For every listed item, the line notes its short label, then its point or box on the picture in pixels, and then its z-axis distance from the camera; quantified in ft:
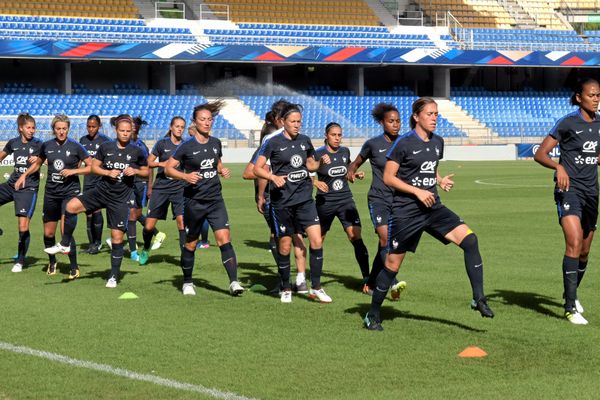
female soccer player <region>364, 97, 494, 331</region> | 31.04
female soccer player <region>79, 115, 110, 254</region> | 51.57
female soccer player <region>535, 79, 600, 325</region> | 32.65
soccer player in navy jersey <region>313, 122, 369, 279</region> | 40.73
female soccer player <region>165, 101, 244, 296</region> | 38.42
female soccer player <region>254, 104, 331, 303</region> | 37.27
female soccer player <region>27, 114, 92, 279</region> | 45.21
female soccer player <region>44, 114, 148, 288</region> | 42.22
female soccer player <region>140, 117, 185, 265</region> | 50.65
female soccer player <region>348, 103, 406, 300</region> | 38.83
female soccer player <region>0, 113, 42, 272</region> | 46.65
